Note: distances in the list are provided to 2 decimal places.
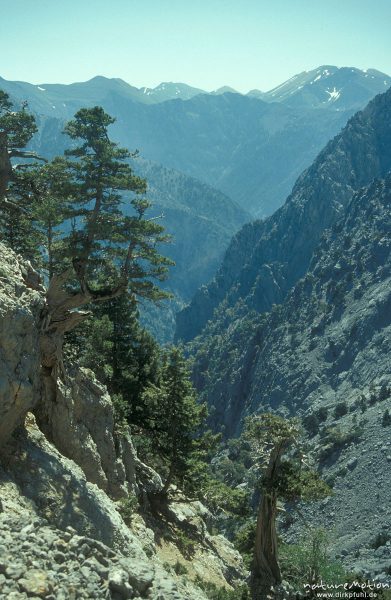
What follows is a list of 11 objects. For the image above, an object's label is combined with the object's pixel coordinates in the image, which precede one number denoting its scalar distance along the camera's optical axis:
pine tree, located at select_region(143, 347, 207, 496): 26.50
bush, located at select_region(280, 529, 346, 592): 23.41
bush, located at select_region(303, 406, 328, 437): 85.30
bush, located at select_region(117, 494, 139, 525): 18.81
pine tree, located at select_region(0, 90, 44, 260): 27.55
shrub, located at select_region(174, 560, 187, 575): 19.34
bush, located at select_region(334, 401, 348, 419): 84.69
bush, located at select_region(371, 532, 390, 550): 47.66
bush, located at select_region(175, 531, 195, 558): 22.59
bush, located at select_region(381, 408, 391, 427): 68.12
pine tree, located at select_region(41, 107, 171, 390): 22.05
